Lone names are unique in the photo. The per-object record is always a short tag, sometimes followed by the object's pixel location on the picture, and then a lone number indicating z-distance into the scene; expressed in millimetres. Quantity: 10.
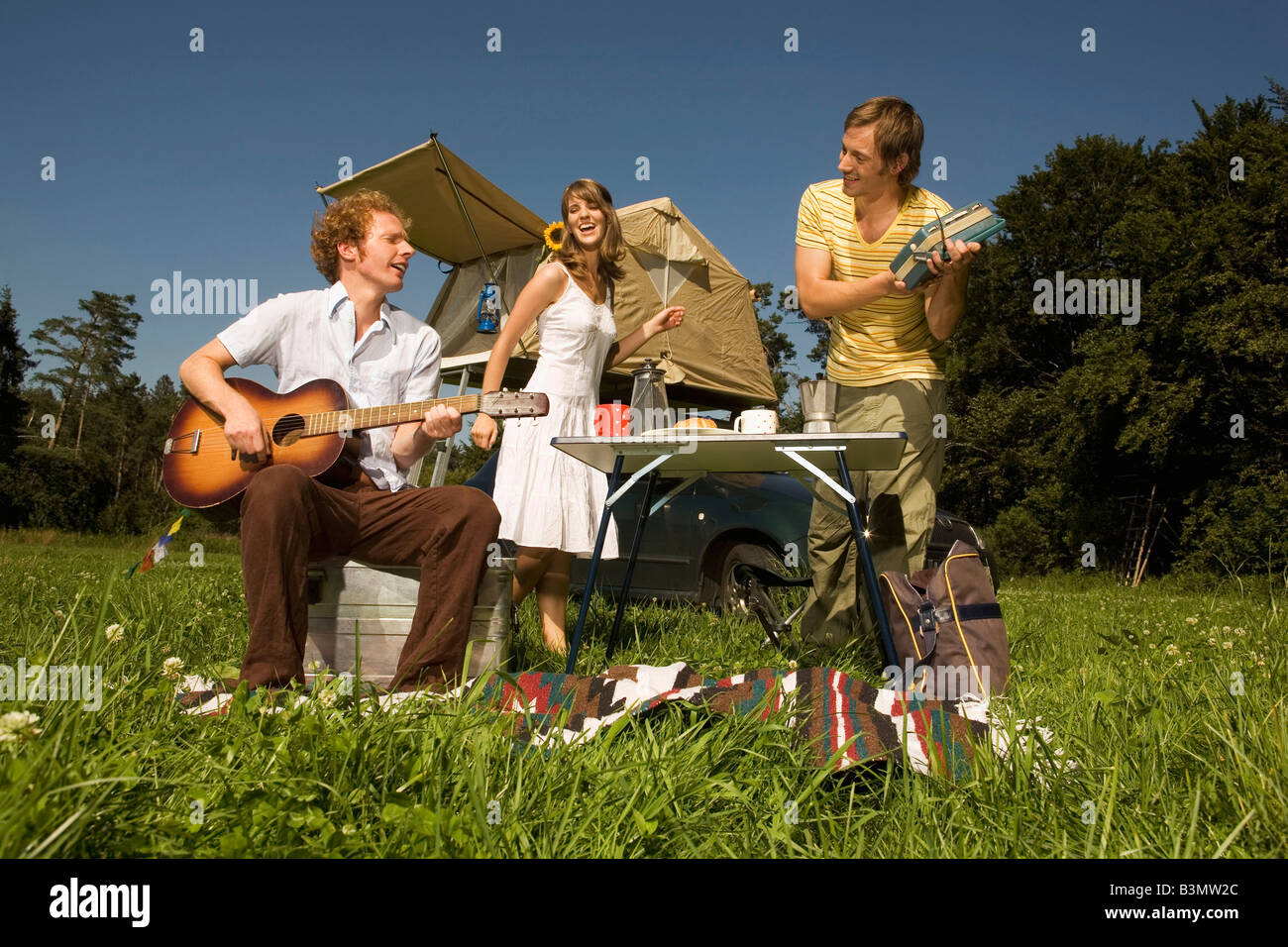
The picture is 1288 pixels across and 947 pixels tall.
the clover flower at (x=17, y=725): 1296
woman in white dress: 3830
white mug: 3053
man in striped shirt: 3188
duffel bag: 2773
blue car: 5570
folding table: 2762
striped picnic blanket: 1940
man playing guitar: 2531
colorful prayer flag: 2895
